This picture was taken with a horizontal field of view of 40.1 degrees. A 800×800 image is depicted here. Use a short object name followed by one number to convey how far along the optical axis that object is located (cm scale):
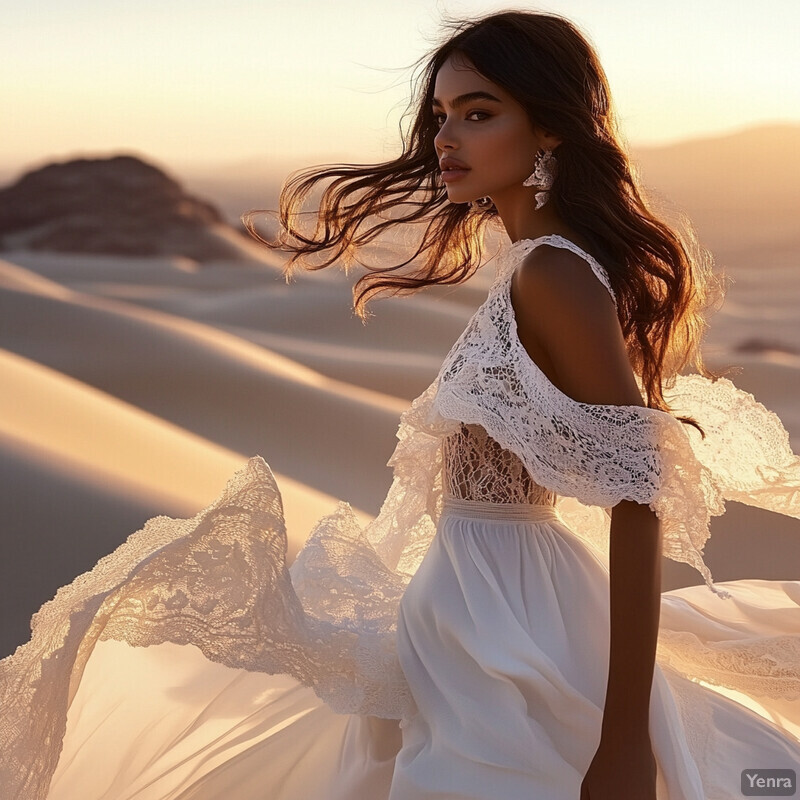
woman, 163
